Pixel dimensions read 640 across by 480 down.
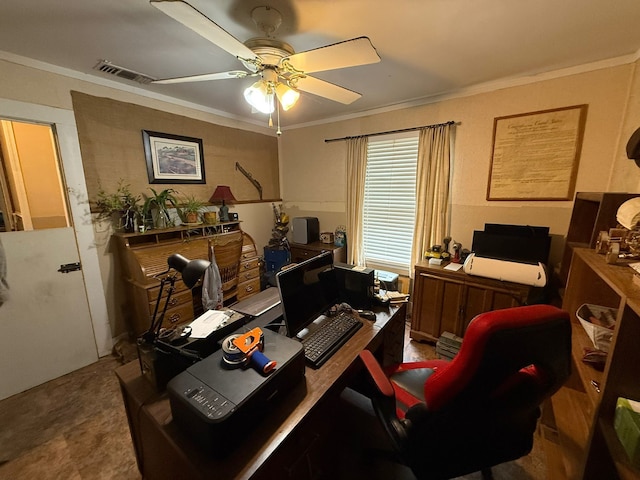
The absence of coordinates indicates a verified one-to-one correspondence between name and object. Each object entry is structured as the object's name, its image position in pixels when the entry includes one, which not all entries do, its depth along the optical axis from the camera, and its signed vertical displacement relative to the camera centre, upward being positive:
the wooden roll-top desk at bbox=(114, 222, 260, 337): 2.26 -0.65
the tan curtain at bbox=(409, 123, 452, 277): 2.63 +0.08
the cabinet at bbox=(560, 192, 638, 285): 1.77 -0.22
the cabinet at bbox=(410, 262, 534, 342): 2.14 -0.95
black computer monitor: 1.27 -0.54
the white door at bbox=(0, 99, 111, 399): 1.94 -0.83
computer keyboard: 1.21 -0.77
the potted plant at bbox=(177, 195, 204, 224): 2.75 -0.18
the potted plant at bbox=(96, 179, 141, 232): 2.32 -0.12
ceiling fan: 1.07 +0.69
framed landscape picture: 2.61 +0.40
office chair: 0.76 -0.72
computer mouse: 1.58 -0.76
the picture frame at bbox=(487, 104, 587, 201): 2.11 +0.34
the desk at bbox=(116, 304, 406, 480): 0.77 -0.81
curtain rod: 2.59 +0.72
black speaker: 1.72 -0.63
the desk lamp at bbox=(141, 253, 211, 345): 1.01 -0.31
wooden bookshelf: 0.82 -0.79
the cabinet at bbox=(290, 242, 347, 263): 3.40 -0.78
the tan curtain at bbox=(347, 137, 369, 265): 3.20 -0.01
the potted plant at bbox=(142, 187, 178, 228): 2.49 -0.16
